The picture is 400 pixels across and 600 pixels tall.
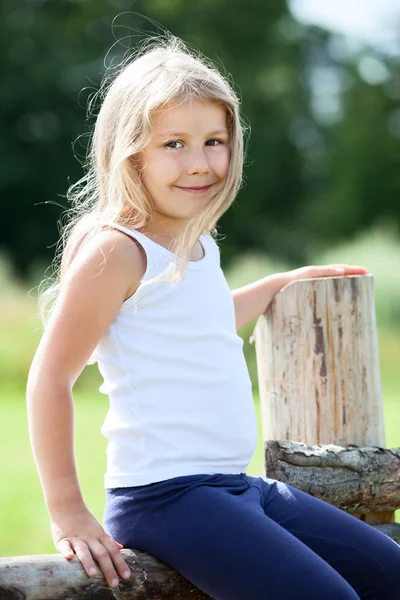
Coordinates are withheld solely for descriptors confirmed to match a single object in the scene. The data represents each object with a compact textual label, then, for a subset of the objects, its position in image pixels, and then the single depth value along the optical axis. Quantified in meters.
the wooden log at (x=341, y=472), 5.06
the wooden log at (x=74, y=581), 3.87
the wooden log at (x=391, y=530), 5.39
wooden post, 5.50
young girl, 4.17
